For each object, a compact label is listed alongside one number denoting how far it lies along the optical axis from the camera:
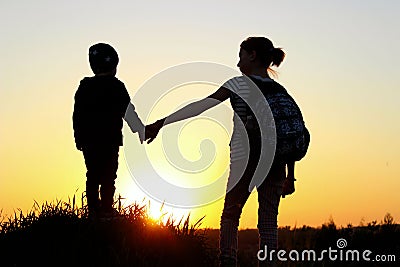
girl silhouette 6.49
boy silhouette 7.67
